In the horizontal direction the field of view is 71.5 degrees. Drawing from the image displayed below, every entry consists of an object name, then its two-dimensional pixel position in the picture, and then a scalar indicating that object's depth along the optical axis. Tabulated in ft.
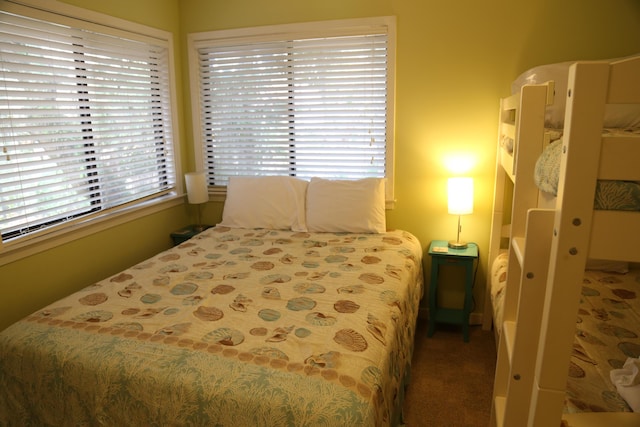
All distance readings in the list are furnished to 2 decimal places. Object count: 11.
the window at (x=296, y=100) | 10.50
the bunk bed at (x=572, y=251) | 2.95
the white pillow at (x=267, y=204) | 10.71
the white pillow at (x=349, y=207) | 10.19
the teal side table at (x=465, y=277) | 9.63
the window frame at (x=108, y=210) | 7.65
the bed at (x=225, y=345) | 4.79
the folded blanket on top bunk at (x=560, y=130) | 3.00
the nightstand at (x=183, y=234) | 11.35
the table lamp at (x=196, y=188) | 11.41
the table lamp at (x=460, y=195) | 9.60
